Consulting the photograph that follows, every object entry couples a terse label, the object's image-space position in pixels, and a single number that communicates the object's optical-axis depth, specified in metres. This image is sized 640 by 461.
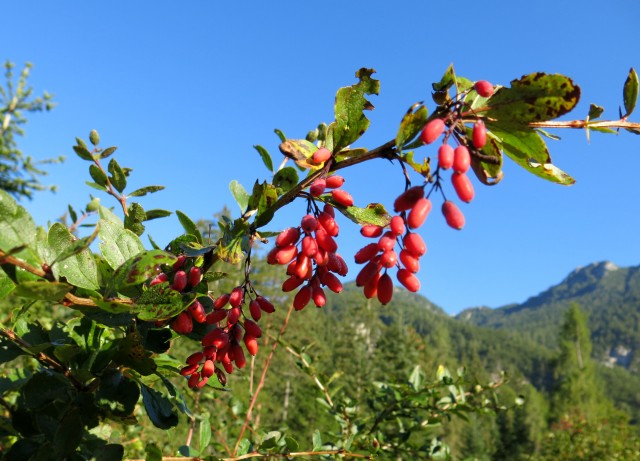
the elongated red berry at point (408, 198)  0.15
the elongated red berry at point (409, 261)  0.16
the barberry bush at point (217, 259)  0.14
